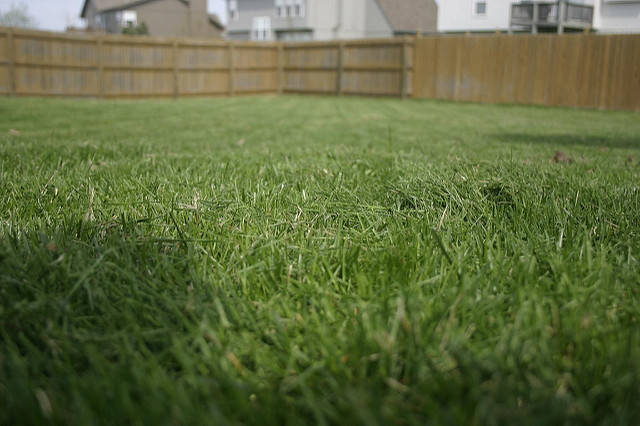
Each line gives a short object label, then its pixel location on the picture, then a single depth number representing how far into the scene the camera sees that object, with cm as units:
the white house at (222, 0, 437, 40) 4300
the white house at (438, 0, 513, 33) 3756
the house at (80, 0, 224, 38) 5025
